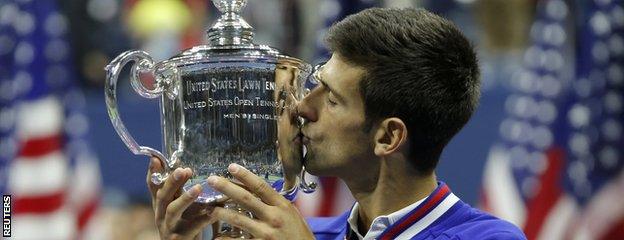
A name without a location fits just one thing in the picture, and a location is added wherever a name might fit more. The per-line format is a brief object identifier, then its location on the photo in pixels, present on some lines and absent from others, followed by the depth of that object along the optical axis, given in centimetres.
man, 439
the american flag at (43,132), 984
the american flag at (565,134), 1020
